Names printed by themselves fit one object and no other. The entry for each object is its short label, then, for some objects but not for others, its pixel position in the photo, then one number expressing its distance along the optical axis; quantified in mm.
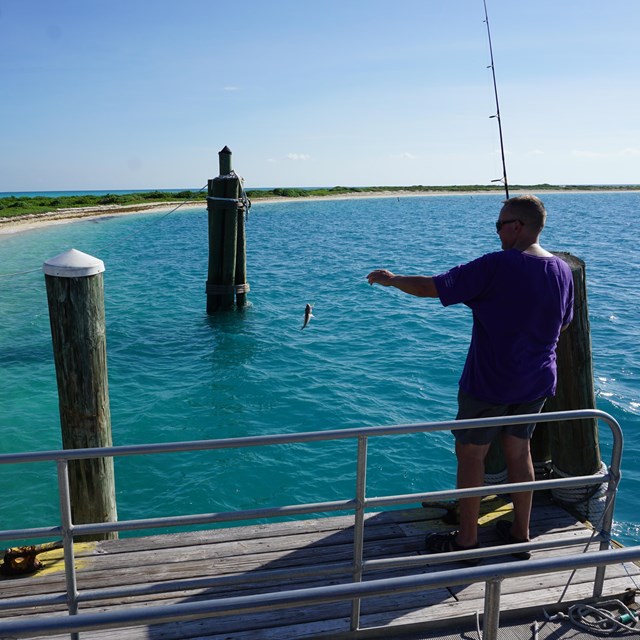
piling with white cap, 4332
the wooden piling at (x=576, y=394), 4484
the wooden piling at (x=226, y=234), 13633
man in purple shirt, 3404
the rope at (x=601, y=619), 3227
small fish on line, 10805
